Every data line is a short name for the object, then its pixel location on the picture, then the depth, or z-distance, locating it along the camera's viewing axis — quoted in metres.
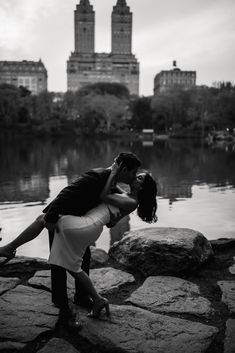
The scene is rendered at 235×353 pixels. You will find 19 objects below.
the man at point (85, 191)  2.84
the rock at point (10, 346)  2.63
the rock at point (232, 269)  4.19
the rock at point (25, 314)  2.81
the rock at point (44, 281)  3.72
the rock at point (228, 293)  3.37
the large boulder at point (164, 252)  4.13
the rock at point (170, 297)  3.32
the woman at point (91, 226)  2.85
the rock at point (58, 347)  2.62
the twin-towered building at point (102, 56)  151.00
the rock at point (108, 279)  3.74
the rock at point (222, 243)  5.14
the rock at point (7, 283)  3.62
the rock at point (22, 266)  4.21
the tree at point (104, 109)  69.19
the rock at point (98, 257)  4.55
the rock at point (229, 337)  2.68
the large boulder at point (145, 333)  2.69
